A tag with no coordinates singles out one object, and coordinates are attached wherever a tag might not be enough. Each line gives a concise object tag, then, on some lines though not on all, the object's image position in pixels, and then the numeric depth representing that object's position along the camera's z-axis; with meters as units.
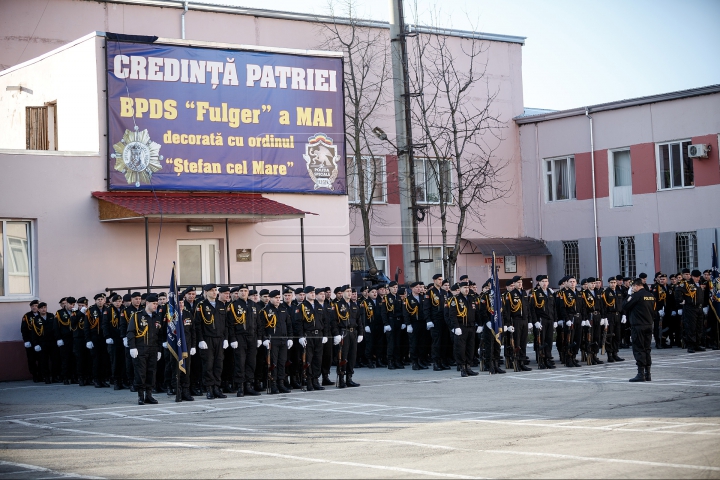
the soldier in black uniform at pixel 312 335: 18.52
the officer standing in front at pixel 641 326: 16.97
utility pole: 22.81
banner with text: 23.52
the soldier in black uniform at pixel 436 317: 21.88
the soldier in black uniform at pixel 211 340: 17.50
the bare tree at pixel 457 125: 33.91
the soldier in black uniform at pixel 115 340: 19.97
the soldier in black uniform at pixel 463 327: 20.08
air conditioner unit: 30.58
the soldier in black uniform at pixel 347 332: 18.72
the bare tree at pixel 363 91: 32.88
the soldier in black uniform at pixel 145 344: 17.06
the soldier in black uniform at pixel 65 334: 21.45
